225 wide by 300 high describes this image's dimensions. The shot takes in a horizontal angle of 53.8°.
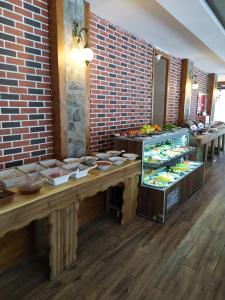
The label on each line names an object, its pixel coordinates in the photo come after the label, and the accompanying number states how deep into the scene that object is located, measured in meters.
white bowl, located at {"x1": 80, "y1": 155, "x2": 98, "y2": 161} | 2.60
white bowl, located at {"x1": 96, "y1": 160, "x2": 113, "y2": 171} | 2.42
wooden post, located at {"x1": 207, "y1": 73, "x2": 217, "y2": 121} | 8.01
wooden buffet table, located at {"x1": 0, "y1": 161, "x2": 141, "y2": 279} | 1.56
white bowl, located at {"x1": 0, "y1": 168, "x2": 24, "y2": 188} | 1.83
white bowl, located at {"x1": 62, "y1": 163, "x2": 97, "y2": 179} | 2.13
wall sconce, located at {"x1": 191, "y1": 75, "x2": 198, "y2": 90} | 6.36
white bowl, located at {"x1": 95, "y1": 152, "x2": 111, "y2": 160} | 2.74
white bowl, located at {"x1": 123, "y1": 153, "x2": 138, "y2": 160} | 2.84
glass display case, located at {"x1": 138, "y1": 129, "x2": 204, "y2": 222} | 2.95
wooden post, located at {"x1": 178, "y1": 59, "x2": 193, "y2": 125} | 5.53
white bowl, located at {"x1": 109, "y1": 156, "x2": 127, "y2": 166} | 2.65
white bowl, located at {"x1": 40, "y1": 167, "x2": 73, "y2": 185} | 1.93
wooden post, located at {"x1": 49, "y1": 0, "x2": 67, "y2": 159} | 2.23
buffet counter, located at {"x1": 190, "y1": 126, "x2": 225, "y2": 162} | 4.94
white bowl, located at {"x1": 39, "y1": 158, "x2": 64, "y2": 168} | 2.27
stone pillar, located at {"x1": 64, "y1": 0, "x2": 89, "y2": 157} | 2.38
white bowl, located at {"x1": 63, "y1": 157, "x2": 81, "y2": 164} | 2.39
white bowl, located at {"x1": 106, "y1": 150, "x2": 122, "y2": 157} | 2.91
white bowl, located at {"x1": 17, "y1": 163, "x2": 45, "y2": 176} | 2.05
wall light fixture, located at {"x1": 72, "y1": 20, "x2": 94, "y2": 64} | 2.45
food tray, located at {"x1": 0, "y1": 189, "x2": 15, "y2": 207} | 1.51
